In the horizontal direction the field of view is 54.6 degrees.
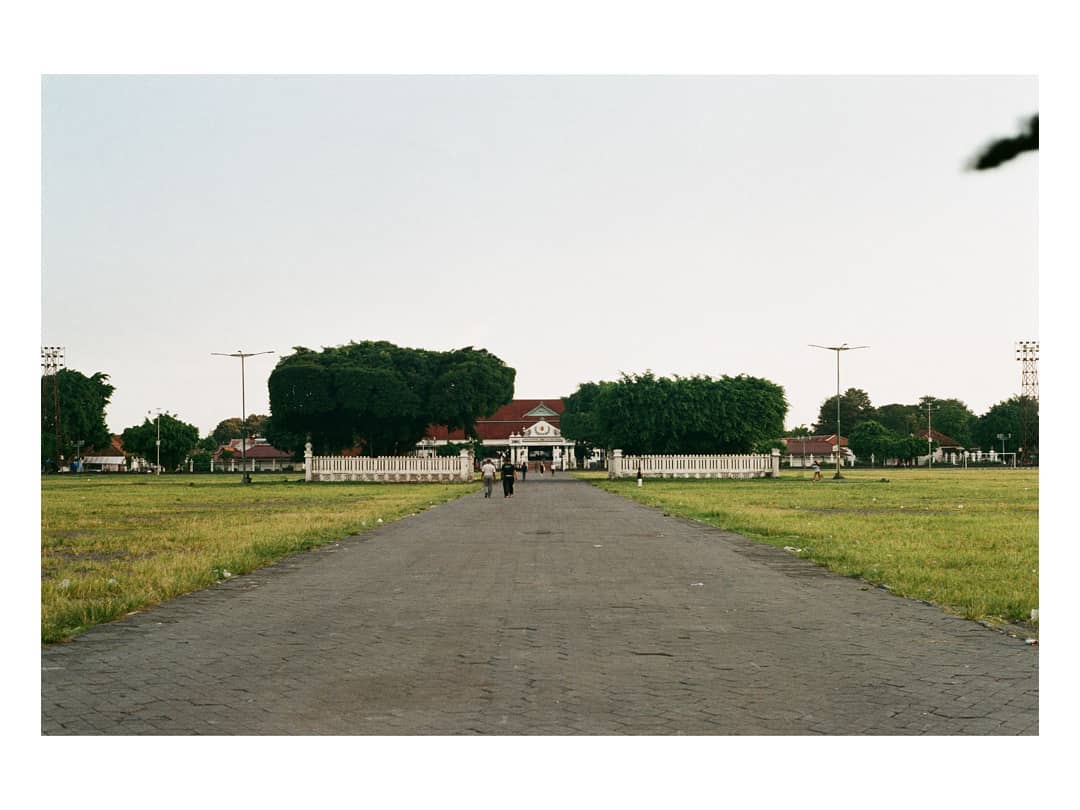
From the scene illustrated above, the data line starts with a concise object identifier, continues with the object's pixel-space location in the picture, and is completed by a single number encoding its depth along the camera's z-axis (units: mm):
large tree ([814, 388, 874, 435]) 137750
